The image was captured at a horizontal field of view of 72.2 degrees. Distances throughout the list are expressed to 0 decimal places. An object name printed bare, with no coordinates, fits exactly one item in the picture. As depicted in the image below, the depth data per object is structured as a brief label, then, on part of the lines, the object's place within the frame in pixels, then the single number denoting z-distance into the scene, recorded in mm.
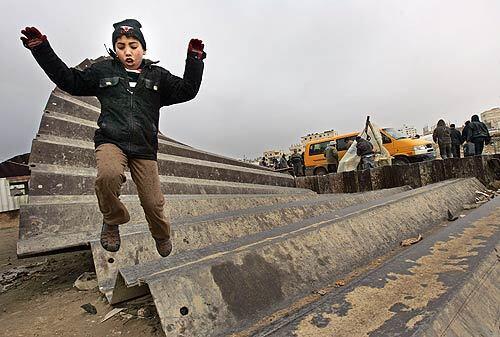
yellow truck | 12372
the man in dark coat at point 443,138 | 11227
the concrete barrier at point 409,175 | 7352
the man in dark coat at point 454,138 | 12188
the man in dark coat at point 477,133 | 9977
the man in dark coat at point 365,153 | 9773
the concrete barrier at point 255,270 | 1599
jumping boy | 1915
